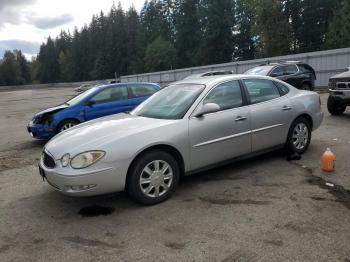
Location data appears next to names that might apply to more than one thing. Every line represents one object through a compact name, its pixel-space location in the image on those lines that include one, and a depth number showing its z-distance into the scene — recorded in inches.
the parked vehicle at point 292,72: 593.5
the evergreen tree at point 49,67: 5521.7
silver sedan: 175.5
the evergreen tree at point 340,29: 1861.1
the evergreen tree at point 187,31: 3476.9
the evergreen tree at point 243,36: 3016.7
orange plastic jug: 219.5
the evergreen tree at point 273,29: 2266.2
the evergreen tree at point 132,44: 4106.8
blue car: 376.2
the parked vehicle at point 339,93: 391.2
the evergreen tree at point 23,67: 5613.7
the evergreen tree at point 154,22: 3966.5
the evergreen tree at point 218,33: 3011.8
